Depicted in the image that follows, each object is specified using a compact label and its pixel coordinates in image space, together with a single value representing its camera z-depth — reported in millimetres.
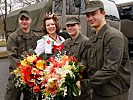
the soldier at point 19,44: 2031
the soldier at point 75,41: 1681
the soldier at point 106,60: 1190
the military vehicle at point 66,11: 4324
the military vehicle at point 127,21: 6498
